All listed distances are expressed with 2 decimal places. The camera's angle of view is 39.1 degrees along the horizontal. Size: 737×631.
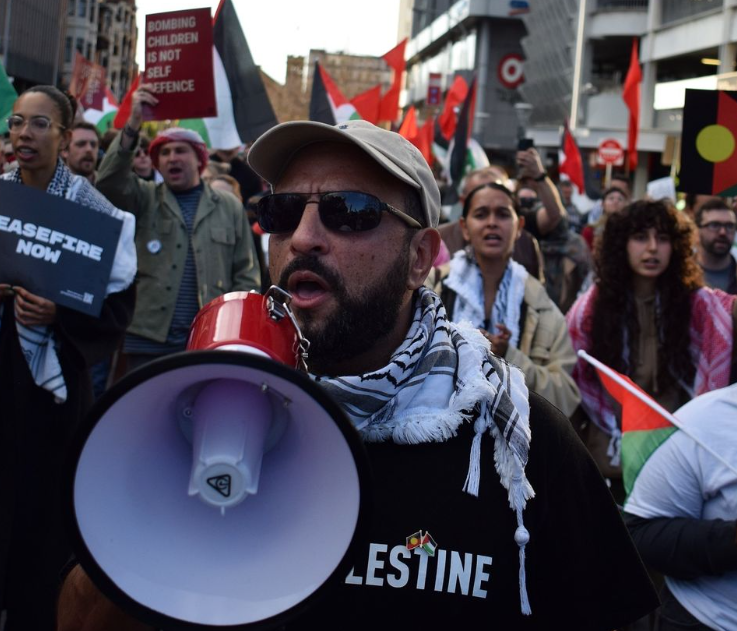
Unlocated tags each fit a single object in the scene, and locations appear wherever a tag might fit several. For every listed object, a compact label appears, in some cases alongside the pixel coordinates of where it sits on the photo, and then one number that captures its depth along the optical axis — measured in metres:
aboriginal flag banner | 4.25
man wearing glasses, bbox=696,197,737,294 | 6.32
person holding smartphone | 7.08
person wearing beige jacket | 4.60
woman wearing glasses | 3.96
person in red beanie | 5.82
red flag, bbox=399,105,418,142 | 11.95
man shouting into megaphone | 1.80
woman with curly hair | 4.56
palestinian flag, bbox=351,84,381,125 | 11.59
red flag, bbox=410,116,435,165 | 13.67
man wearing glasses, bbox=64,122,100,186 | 6.96
